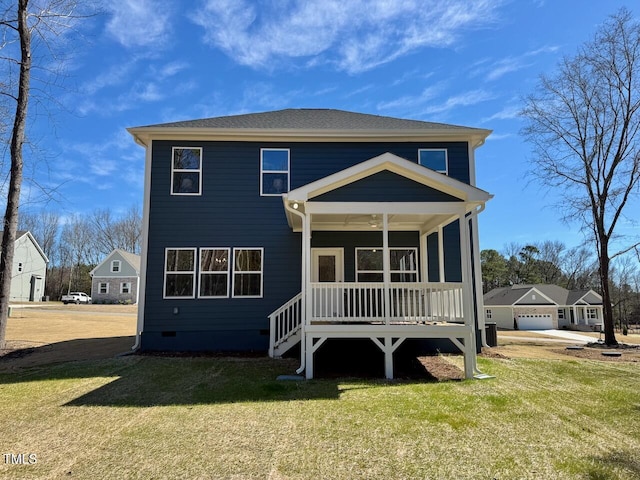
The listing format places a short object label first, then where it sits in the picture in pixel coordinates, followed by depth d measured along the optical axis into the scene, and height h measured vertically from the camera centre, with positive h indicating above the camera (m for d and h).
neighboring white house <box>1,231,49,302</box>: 37.30 +1.78
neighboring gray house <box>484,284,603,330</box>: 32.41 -1.92
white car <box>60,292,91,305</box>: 40.17 -1.16
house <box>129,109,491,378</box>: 10.39 +1.54
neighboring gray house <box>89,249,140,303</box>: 40.88 +0.89
